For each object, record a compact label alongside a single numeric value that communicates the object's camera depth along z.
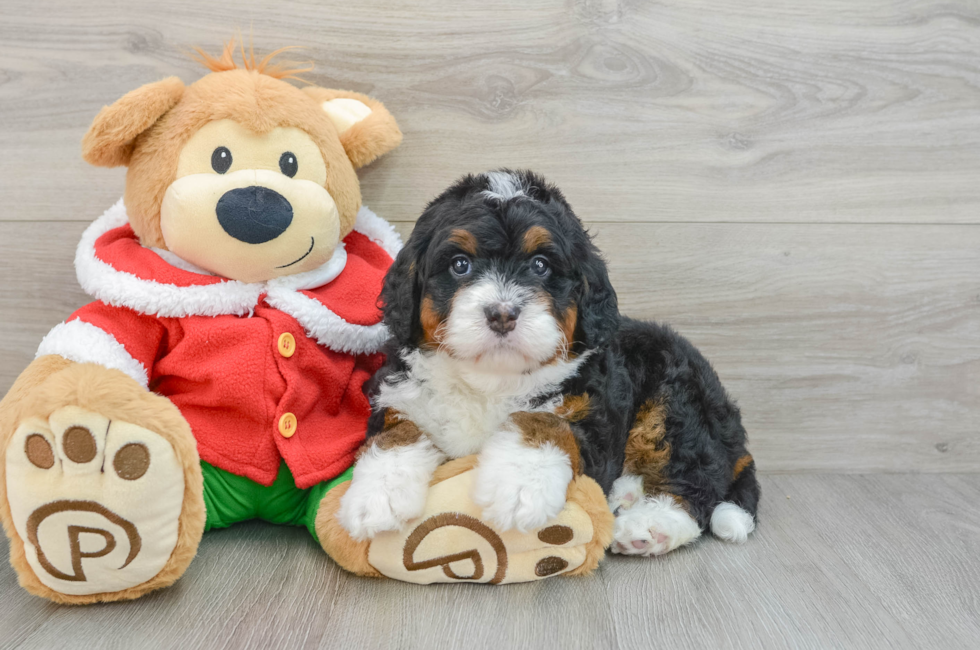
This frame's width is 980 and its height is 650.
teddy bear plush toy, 0.78
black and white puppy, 0.80
